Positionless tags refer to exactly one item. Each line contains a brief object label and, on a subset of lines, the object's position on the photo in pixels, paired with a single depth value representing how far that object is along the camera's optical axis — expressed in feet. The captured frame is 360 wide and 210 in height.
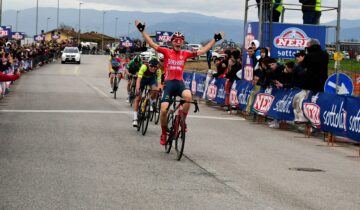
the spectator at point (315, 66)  56.80
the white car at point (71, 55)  237.66
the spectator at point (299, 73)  57.77
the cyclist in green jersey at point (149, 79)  53.67
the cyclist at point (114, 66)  92.64
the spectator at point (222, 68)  81.91
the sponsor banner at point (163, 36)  172.04
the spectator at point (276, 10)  77.36
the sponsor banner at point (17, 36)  263.51
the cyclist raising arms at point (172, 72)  42.01
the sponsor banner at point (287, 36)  76.79
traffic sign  58.13
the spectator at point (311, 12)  78.02
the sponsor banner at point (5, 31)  211.41
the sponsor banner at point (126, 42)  235.58
